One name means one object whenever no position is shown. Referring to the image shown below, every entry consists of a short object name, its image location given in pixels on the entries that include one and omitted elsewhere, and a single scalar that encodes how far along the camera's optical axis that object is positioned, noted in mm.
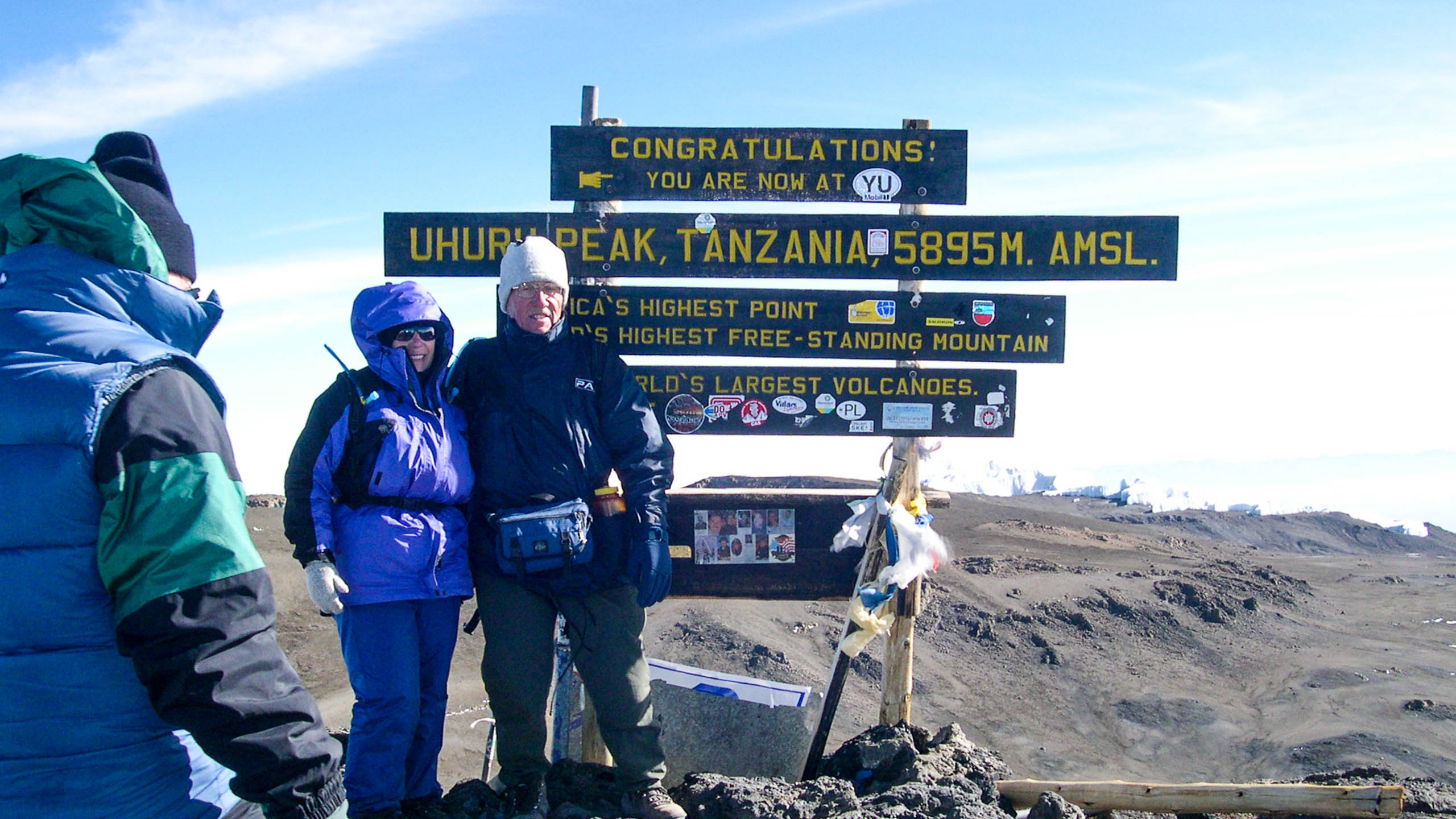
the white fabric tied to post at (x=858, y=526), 4988
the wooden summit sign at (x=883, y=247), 5027
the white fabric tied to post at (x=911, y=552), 4820
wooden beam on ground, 4176
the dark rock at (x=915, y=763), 4375
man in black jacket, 3967
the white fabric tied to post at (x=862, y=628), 4902
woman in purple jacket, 3613
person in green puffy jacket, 1700
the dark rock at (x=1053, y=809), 4039
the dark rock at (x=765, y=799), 4039
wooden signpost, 5012
